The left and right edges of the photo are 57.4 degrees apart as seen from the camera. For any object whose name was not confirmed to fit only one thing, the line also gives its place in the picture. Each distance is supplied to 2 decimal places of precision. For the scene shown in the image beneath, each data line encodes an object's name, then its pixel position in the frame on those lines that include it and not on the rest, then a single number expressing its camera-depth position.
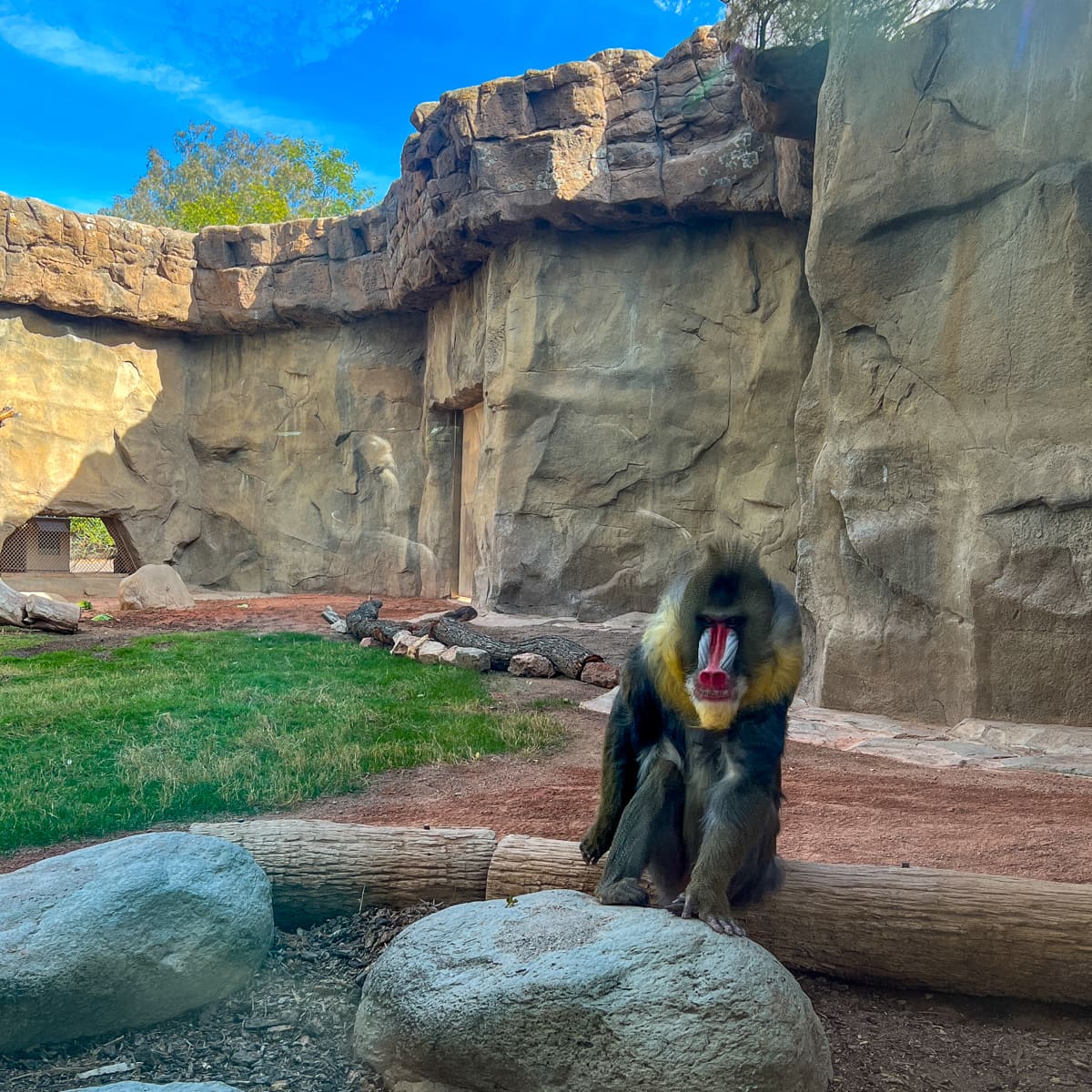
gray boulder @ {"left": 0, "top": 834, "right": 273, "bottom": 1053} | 3.24
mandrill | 3.30
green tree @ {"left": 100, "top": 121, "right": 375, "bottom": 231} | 36.31
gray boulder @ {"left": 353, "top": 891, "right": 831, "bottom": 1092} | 2.83
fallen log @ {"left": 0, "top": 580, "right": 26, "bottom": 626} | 13.15
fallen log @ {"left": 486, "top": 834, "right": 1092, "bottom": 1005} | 3.46
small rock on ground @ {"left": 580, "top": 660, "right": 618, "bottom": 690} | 10.34
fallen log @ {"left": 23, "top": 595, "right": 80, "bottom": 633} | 12.95
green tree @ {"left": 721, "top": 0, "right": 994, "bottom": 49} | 8.09
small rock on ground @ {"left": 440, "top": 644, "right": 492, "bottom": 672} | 10.78
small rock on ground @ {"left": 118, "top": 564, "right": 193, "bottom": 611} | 15.91
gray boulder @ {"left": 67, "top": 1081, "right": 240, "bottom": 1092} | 2.50
